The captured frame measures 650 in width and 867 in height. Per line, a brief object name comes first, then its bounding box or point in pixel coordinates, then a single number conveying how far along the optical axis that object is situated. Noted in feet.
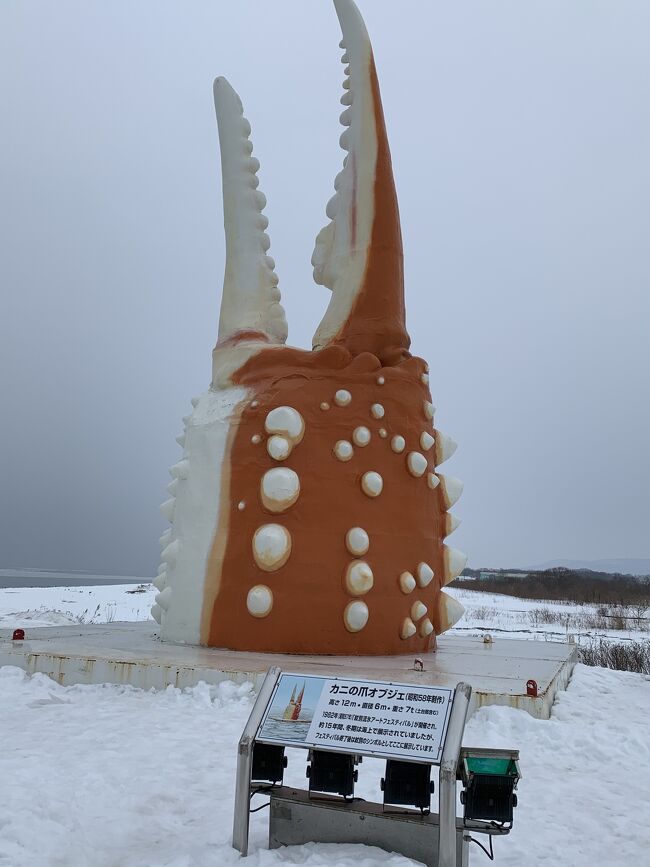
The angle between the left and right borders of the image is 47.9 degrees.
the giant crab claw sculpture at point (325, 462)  23.70
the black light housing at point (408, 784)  8.89
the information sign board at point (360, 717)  8.62
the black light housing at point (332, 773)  9.23
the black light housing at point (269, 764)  9.38
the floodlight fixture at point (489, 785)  8.34
